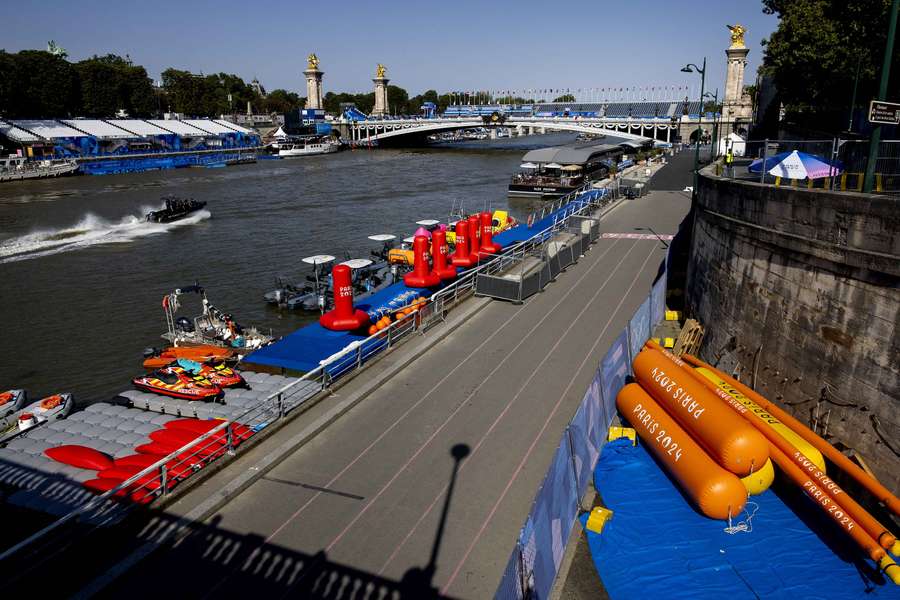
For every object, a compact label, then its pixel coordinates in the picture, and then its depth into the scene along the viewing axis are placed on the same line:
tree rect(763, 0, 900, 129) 27.66
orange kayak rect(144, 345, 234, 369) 22.30
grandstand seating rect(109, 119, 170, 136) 112.89
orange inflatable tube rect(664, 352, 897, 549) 9.41
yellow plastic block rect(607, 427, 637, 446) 13.08
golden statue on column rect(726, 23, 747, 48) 101.25
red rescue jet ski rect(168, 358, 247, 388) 18.30
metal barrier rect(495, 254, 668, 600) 7.85
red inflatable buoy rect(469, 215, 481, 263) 27.04
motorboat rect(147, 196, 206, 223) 51.91
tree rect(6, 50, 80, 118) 104.31
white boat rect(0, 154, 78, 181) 80.38
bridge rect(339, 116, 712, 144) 110.19
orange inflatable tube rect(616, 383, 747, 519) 10.52
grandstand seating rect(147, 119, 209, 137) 119.41
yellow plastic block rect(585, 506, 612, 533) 10.27
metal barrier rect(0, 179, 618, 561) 9.57
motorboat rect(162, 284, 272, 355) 24.27
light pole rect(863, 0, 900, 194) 11.04
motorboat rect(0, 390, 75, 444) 17.23
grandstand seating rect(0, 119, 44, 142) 92.81
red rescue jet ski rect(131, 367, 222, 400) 17.61
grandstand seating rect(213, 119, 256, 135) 133.36
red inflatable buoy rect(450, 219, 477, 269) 25.91
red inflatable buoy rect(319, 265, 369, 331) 18.25
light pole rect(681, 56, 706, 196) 30.27
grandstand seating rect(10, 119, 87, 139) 98.88
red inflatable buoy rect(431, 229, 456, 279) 23.27
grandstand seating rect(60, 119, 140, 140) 105.32
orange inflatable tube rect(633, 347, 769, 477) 10.52
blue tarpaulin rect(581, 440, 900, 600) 9.33
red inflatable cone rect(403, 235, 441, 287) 23.22
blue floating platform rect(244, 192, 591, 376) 16.42
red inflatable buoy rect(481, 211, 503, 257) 28.61
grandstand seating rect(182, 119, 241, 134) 127.81
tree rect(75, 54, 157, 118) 118.94
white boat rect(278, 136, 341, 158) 122.48
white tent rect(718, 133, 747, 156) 56.47
